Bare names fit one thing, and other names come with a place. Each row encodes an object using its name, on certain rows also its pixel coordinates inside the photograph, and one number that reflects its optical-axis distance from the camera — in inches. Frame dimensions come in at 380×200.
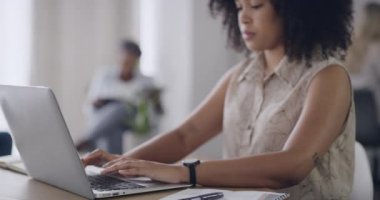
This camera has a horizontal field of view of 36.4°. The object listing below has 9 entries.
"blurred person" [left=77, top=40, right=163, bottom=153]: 163.6
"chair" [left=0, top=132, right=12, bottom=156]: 82.2
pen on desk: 39.8
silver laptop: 39.1
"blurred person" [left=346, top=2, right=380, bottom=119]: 170.6
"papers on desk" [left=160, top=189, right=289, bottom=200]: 40.2
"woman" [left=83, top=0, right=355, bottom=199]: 46.7
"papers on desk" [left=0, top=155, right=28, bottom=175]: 51.8
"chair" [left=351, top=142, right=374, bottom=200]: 54.3
